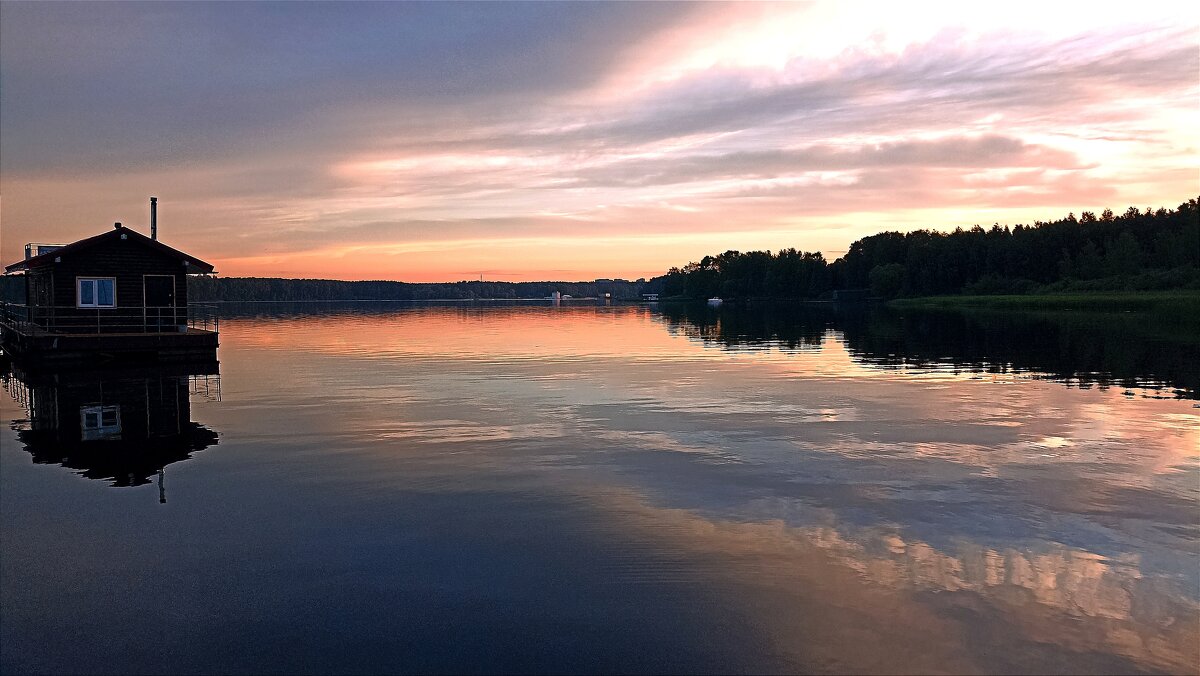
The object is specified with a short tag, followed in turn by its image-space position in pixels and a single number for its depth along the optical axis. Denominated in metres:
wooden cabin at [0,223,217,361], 35.56
